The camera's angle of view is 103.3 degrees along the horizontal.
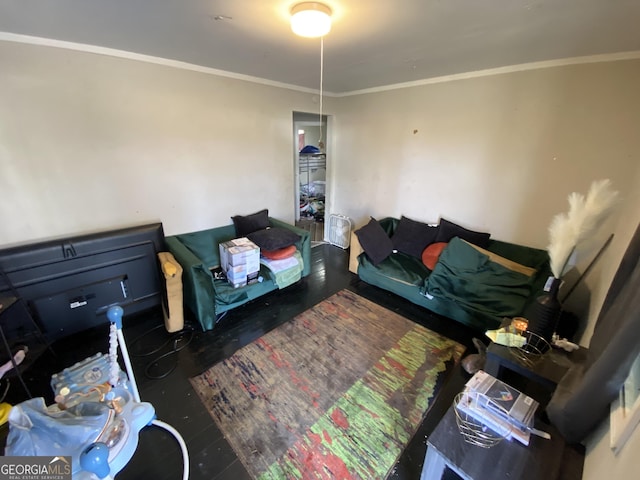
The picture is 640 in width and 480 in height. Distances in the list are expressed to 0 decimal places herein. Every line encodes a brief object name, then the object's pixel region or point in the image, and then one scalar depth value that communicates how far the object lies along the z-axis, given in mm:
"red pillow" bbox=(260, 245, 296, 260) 2711
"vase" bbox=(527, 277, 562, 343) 1377
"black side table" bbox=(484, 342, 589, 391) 1224
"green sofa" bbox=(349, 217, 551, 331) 2162
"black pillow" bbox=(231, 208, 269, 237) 3016
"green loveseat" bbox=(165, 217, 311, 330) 2146
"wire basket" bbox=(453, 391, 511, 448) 1025
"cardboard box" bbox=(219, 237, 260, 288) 2391
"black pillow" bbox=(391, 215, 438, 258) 2974
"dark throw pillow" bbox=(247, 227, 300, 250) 2654
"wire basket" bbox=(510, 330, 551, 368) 1316
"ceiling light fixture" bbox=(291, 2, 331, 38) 1228
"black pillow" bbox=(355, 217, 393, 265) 2924
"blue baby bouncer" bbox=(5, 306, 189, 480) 1005
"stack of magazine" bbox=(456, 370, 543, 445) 1038
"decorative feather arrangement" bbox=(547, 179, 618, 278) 1212
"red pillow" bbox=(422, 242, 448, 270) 2719
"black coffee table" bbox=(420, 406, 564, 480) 925
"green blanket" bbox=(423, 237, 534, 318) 2154
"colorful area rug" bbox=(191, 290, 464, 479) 1396
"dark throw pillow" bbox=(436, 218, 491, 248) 2652
